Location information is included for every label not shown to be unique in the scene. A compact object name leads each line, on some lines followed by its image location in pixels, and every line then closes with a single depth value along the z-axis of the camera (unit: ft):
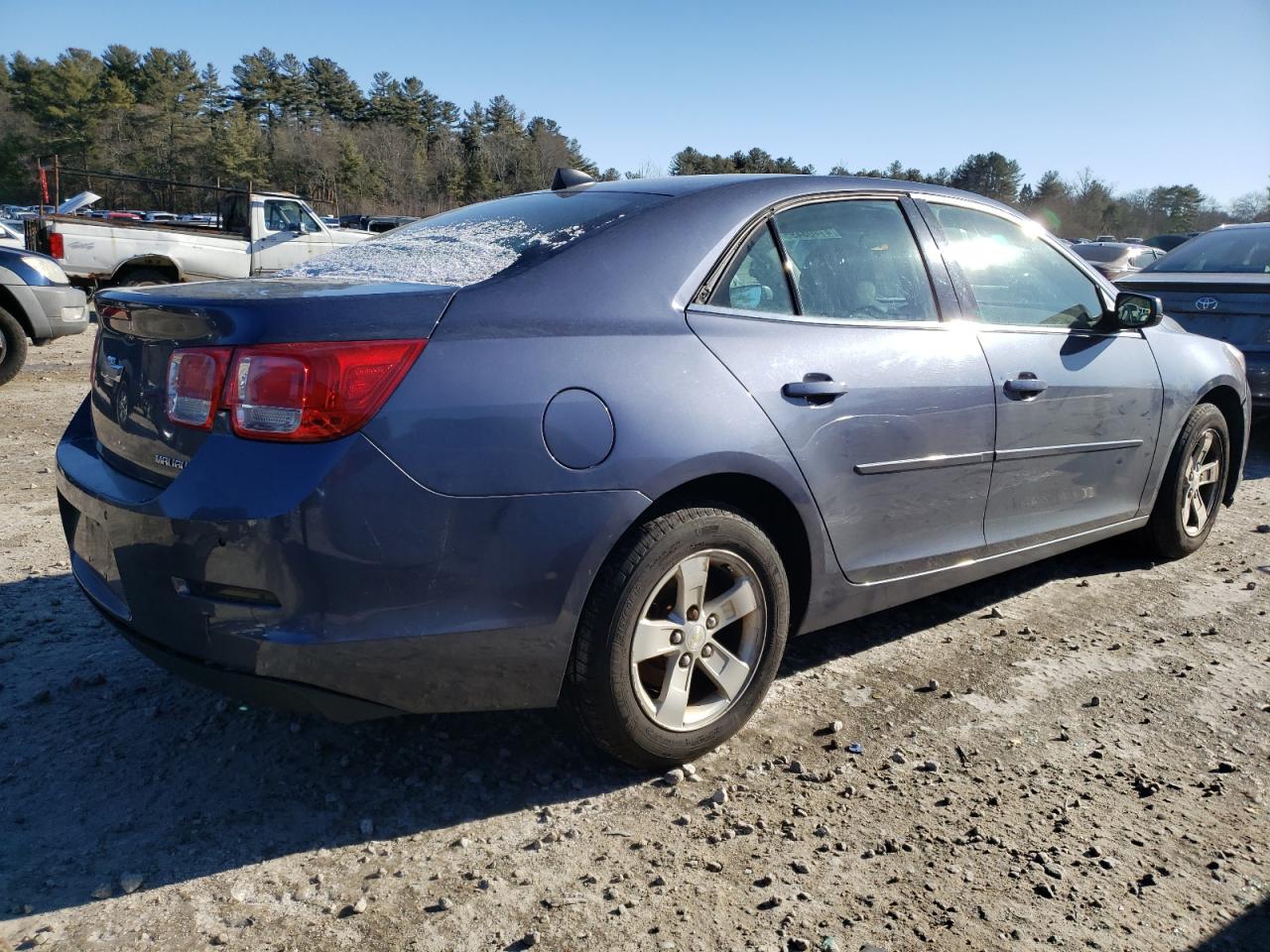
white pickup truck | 45.93
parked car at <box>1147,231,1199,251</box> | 101.67
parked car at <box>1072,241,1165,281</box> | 58.39
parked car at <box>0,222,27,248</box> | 55.62
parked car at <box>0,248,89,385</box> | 26.66
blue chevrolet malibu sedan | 6.89
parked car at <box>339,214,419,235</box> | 86.07
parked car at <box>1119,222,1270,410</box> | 22.56
